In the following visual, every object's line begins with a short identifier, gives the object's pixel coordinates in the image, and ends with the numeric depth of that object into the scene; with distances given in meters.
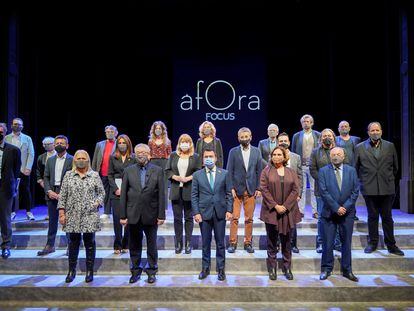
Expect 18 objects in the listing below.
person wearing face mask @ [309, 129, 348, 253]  5.64
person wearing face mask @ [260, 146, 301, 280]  4.95
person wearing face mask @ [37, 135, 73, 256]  5.62
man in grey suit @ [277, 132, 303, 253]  5.64
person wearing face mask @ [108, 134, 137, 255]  5.64
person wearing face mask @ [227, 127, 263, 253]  5.68
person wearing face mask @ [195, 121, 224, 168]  6.06
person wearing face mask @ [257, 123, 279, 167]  6.58
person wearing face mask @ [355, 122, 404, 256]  5.50
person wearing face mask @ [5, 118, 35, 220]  6.95
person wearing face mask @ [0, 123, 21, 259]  5.54
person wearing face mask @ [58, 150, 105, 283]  4.88
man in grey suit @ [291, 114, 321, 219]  6.61
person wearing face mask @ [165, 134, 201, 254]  5.65
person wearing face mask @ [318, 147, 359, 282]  4.98
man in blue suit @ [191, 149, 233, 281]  5.07
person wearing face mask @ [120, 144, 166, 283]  4.94
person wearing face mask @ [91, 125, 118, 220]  6.60
